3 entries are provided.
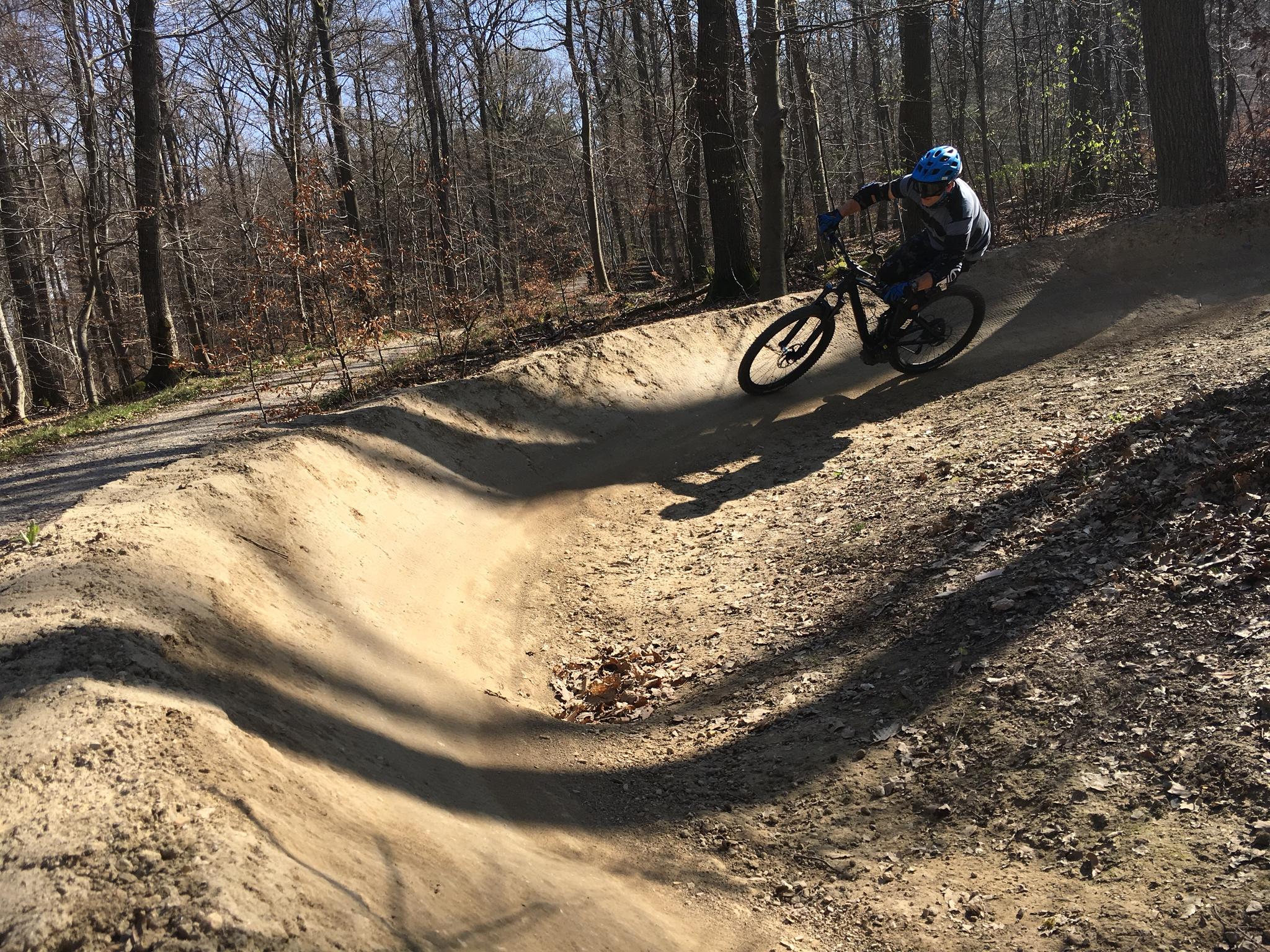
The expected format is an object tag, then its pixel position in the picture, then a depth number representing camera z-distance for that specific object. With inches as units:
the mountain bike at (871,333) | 366.9
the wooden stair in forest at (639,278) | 946.7
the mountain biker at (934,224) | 327.9
